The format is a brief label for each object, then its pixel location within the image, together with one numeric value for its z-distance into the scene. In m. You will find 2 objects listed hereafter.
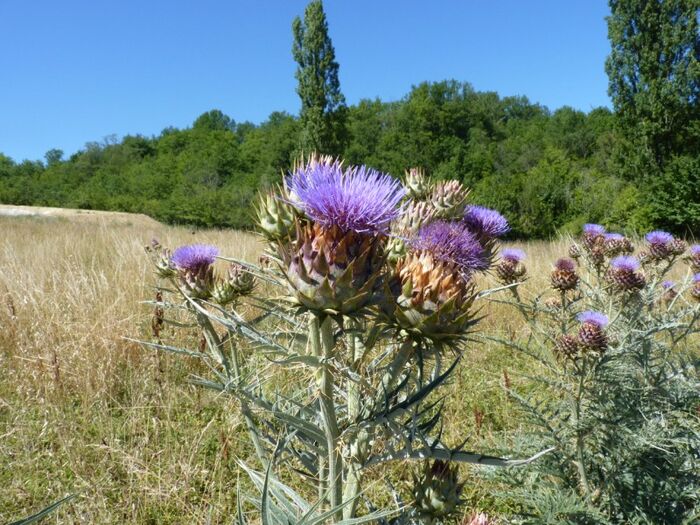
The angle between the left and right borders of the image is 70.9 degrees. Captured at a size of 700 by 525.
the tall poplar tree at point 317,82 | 24.84
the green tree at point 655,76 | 18.95
